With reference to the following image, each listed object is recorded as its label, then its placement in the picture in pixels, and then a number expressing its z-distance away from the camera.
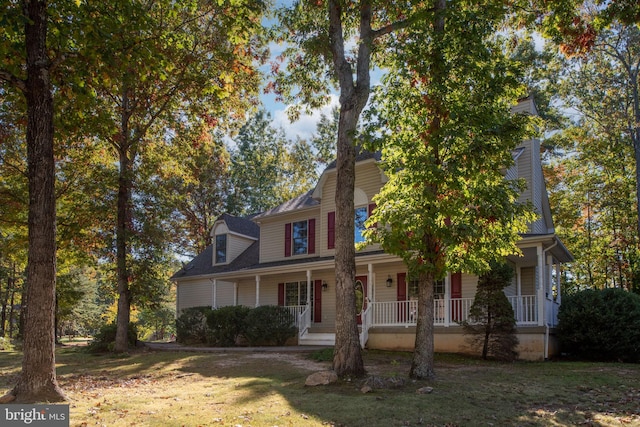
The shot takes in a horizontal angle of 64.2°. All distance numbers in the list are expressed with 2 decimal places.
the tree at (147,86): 8.36
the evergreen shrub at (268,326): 17.41
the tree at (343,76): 9.30
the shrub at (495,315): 12.88
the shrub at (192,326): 19.97
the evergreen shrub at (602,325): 13.30
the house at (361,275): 14.53
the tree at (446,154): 8.71
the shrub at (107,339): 17.80
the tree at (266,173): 35.41
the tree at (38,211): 6.82
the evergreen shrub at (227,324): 17.95
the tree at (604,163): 22.06
